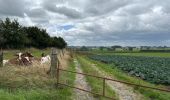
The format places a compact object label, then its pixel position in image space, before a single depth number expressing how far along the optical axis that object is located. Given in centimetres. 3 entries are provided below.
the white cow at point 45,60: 673
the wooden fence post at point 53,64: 534
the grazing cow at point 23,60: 645
